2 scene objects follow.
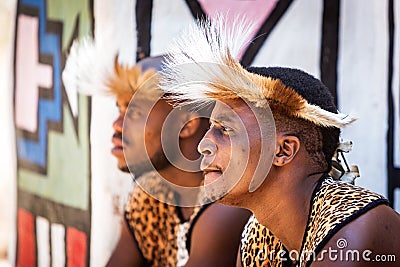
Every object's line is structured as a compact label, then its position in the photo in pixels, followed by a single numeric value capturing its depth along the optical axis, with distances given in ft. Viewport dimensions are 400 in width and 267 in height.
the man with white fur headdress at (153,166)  22.06
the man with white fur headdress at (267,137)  16.56
